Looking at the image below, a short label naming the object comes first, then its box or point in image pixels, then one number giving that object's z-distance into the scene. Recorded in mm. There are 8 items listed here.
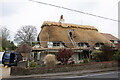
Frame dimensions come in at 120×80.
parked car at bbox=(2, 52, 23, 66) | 16953
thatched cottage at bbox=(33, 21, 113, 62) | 18938
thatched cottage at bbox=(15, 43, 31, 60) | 27756
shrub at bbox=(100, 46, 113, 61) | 15179
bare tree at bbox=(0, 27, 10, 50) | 38844
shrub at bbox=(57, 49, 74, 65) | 12787
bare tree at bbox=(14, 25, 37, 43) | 43284
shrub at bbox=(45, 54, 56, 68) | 11758
